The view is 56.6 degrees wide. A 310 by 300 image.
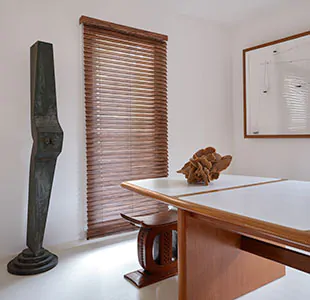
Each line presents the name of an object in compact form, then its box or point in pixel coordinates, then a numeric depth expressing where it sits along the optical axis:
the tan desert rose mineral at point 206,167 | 1.73
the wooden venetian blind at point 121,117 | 2.58
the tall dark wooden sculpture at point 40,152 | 2.04
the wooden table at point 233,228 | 1.00
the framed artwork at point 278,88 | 2.85
